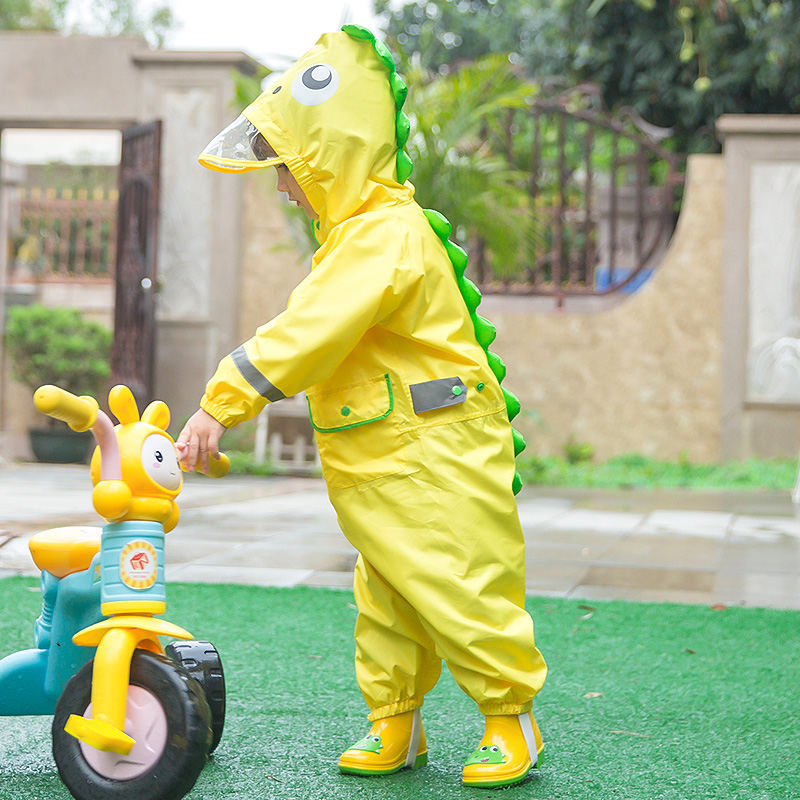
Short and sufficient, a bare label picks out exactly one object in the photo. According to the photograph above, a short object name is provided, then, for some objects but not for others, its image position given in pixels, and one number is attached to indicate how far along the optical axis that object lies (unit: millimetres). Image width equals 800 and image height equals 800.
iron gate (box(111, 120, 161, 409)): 8555
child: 1758
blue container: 12672
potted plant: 9234
